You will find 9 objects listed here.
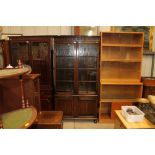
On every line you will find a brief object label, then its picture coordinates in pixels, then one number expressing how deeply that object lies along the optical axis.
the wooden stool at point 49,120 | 2.25
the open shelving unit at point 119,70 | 3.41
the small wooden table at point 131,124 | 1.96
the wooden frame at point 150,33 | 3.42
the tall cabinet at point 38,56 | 3.31
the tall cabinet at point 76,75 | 3.32
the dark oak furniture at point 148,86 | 3.41
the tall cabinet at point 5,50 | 3.35
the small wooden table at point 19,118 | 1.36
